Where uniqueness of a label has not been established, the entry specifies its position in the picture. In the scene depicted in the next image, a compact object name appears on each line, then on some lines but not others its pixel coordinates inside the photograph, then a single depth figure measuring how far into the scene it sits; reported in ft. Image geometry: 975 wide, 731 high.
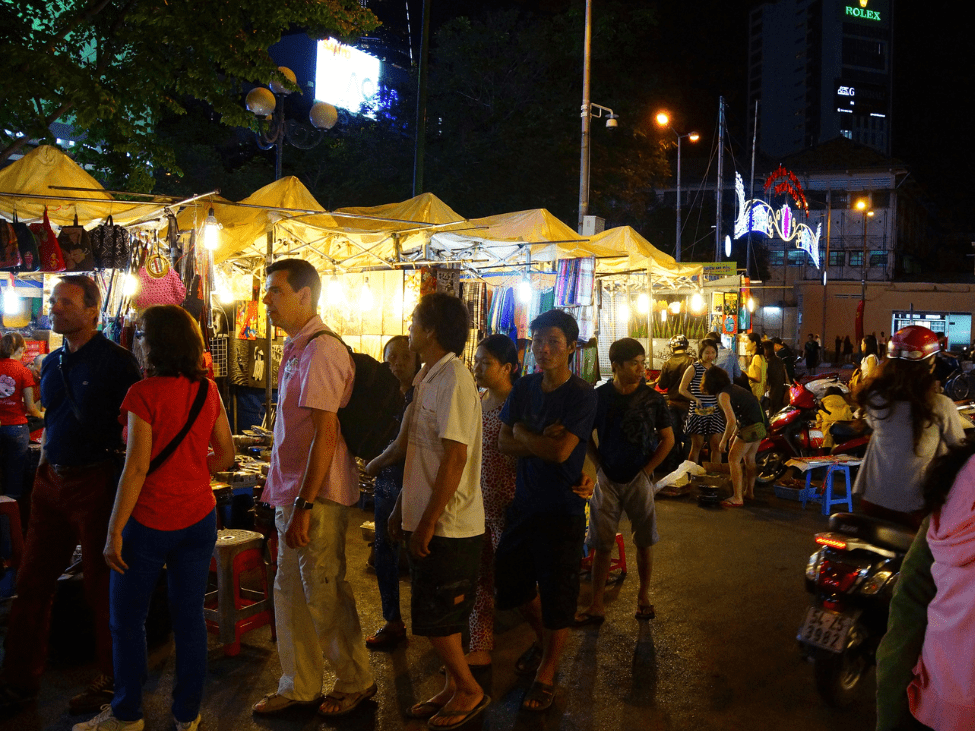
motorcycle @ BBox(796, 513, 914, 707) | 12.01
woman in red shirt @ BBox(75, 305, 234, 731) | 10.41
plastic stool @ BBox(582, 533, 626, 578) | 20.07
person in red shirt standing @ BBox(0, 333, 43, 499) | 24.39
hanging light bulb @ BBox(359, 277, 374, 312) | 35.29
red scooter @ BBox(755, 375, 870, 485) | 33.78
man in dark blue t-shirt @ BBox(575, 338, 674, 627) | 16.30
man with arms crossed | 12.89
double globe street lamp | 35.99
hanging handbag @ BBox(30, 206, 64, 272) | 22.57
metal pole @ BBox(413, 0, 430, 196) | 44.93
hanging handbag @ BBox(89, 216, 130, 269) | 23.48
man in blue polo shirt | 12.09
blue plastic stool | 28.04
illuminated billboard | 73.26
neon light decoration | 60.64
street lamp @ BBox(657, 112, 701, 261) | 71.77
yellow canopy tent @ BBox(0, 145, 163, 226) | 22.04
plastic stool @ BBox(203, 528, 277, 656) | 14.94
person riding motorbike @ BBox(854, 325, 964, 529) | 13.30
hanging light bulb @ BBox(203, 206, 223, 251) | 23.84
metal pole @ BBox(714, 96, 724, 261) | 75.18
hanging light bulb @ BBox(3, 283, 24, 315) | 33.58
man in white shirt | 10.82
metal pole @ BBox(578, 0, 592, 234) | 51.24
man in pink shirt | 11.28
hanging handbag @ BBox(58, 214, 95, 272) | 23.00
